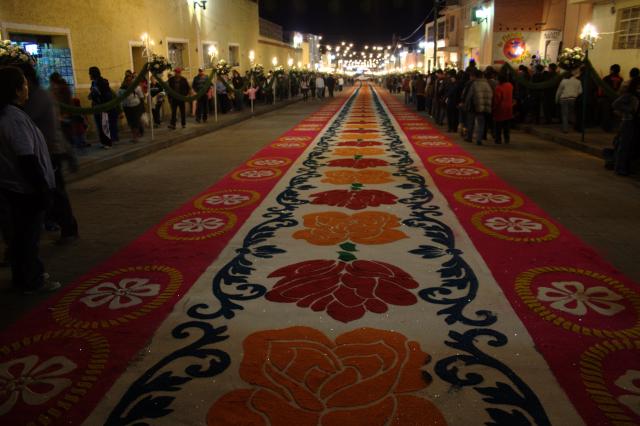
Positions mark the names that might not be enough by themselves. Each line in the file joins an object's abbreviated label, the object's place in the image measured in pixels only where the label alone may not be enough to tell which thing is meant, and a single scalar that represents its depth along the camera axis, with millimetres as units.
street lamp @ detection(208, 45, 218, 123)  16631
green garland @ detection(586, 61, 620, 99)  9094
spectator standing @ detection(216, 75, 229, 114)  18406
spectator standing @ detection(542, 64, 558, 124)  12957
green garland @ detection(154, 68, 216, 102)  11945
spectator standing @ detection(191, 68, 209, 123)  15648
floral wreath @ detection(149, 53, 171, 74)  11781
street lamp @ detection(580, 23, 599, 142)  10133
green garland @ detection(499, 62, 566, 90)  11961
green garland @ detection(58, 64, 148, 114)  8203
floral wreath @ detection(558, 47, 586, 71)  11336
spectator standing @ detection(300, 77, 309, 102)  30016
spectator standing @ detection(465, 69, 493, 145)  10250
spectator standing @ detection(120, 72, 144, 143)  11031
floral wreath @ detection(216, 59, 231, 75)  17620
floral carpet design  2309
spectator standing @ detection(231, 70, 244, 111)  20391
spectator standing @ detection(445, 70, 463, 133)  12492
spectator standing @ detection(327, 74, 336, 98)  33906
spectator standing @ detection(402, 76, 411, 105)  26400
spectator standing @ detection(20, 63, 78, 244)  4430
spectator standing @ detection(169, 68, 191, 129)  13875
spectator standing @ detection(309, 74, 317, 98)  32469
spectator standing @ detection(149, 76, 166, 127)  13773
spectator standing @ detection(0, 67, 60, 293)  3443
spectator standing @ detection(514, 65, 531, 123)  13539
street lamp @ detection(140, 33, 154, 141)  11383
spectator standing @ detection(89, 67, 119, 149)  9938
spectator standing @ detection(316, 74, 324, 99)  31025
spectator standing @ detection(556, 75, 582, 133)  11133
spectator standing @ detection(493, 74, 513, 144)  10383
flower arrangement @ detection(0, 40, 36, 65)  6719
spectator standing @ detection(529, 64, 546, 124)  13372
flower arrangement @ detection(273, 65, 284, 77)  26809
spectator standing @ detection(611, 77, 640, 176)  6938
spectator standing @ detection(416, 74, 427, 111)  19969
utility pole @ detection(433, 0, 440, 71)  28969
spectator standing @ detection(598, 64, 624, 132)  11539
